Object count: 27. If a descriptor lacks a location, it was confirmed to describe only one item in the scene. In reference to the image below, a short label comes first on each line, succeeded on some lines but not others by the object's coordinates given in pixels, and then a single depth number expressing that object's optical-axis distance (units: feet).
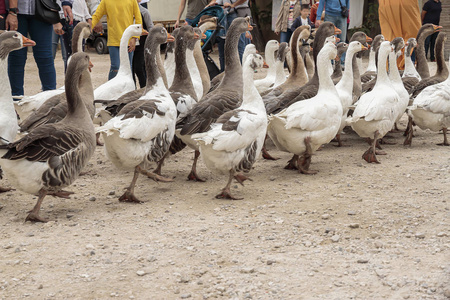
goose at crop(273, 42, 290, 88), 27.76
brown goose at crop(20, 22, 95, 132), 19.89
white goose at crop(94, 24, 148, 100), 24.39
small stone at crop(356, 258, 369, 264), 12.73
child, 41.86
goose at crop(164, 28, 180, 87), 27.09
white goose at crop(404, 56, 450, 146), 23.57
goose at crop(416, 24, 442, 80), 29.40
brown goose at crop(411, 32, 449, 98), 26.50
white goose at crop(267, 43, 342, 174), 19.98
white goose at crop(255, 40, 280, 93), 29.35
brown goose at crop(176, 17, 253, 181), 19.53
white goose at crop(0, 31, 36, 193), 17.33
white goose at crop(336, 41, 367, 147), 24.02
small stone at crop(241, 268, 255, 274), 12.38
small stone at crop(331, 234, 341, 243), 14.08
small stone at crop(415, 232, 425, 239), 14.08
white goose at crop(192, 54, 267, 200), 17.11
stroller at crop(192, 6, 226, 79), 32.14
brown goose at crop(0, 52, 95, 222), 15.24
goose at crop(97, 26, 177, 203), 17.20
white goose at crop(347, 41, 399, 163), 21.89
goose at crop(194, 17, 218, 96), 27.50
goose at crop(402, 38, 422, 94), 27.53
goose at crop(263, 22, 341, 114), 23.12
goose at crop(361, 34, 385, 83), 29.35
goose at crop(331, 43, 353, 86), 27.29
